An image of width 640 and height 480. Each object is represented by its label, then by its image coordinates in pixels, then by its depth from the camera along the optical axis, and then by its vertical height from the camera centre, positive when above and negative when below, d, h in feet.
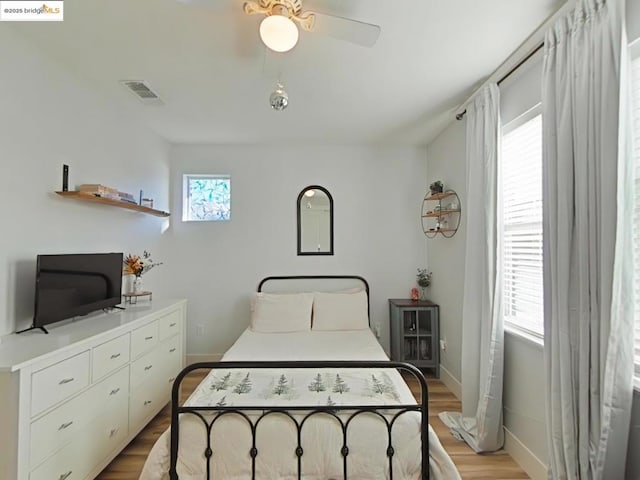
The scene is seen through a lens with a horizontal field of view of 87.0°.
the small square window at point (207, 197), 13.52 +1.97
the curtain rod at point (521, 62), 6.73 +4.03
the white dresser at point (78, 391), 4.90 -2.71
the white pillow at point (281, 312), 11.43 -2.27
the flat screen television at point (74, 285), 6.54 -0.93
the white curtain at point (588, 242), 4.55 +0.16
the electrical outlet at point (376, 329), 13.21 -3.14
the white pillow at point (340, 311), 11.60 -2.21
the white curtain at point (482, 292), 7.64 -0.99
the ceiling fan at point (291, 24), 4.92 +3.45
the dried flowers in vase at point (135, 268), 10.21 -0.74
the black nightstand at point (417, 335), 12.00 -3.05
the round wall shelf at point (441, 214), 11.01 +1.26
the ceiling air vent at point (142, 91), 8.44 +4.04
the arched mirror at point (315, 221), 13.39 +1.05
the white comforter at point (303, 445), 5.24 -3.13
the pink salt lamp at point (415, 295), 13.15 -1.77
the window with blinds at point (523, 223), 7.07 +0.63
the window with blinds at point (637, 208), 4.66 +0.63
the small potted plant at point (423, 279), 13.02 -1.14
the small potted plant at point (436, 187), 11.69 +2.18
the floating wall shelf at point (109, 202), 7.59 +1.09
